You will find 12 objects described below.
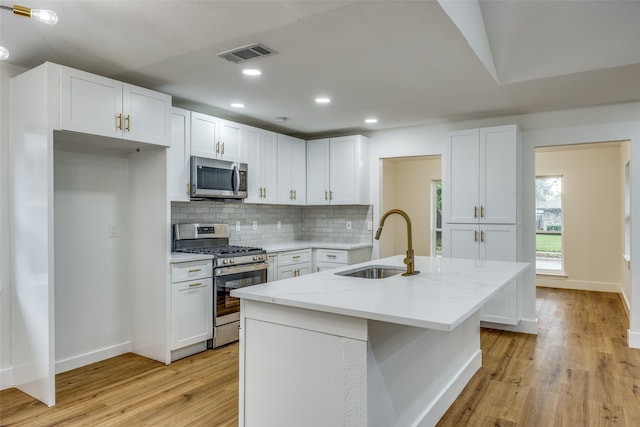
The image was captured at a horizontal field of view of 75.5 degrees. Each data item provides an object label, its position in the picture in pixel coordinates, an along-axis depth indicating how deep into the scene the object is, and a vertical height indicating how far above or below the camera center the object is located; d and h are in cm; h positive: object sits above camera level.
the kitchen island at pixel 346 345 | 174 -63
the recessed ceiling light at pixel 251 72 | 300 +104
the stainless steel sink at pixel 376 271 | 278 -41
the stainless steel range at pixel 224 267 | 382 -53
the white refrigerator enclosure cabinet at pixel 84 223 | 276 -8
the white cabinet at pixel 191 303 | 350 -80
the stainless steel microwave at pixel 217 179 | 382 +33
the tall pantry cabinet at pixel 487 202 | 429 +10
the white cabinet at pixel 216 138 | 393 +75
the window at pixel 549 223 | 717 -22
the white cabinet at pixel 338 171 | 516 +52
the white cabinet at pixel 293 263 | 466 -60
